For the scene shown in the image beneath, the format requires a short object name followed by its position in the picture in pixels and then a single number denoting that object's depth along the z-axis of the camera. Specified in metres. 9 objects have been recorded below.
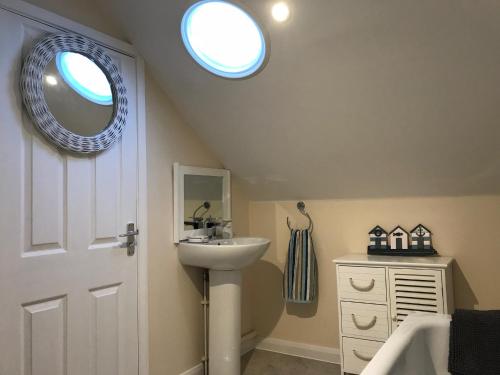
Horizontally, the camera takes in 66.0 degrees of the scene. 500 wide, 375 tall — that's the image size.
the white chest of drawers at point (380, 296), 2.22
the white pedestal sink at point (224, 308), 2.40
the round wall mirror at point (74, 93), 1.72
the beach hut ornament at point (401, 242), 2.52
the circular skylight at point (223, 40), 2.08
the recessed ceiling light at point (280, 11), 1.76
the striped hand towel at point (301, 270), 2.83
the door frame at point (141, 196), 2.13
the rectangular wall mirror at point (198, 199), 2.48
